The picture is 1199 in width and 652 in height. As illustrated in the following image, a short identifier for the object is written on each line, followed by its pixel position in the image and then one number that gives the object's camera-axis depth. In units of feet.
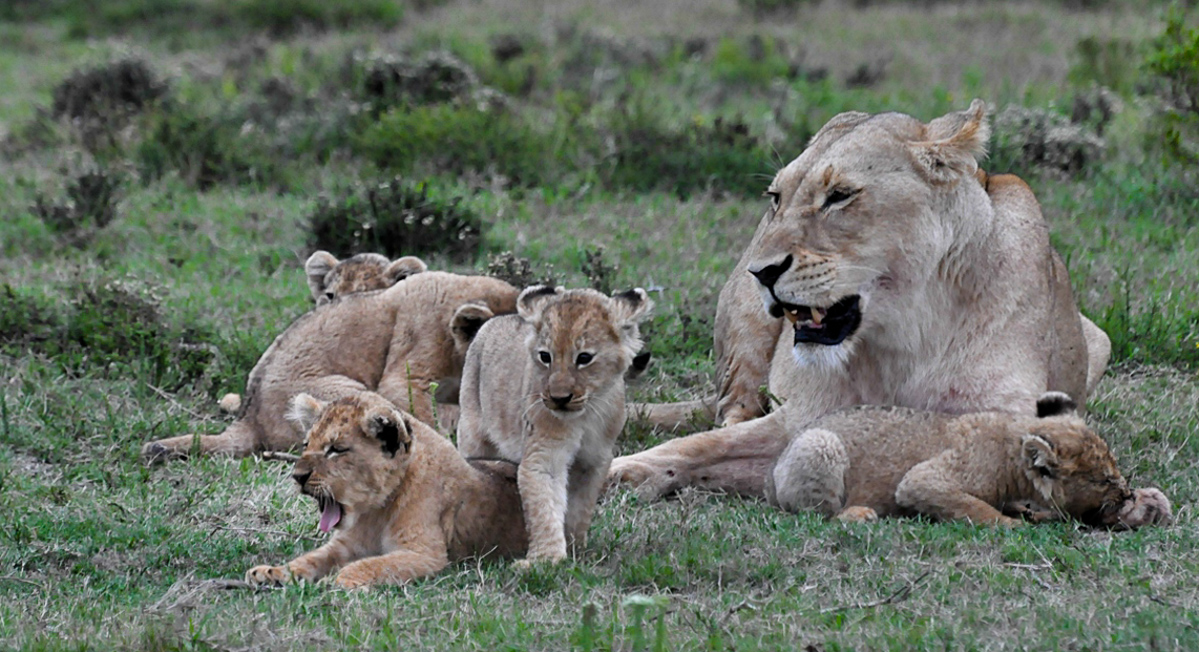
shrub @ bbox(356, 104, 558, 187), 75.31
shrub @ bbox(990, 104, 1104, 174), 72.54
